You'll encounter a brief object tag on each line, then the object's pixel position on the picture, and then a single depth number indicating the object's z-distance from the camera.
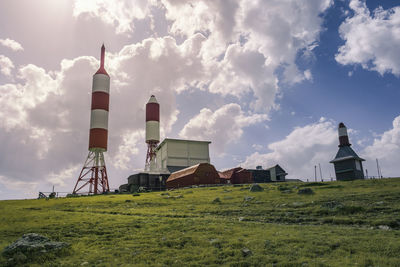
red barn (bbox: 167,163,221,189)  57.69
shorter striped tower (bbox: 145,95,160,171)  80.44
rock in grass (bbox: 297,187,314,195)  27.12
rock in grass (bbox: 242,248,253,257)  10.47
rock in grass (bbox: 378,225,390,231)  13.68
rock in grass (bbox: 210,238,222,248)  11.70
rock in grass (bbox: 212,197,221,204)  26.52
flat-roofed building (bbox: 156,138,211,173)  79.69
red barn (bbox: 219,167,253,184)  68.90
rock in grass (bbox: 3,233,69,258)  10.98
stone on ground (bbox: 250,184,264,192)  33.45
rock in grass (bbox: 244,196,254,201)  25.81
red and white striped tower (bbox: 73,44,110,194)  67.12
